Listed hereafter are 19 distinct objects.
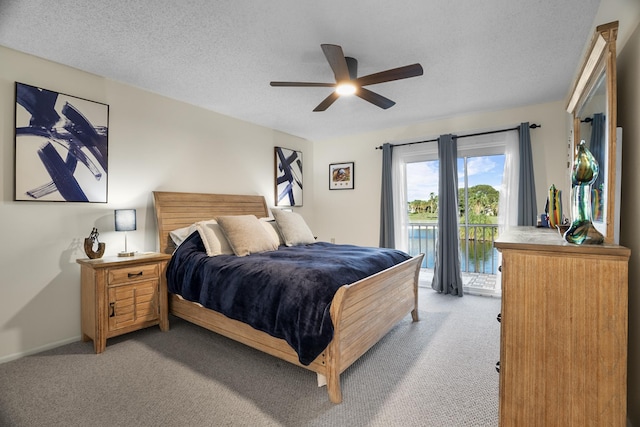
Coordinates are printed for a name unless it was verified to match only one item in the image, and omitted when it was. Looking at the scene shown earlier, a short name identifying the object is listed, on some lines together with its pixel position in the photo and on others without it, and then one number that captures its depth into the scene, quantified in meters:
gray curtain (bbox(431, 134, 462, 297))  4.23
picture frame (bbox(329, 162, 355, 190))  5.38
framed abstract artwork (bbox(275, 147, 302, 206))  4.98
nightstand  2.58
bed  1.93
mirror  1.36
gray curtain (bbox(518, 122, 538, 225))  3.75
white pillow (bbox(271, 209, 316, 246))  3.73
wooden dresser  1.12
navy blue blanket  1.94
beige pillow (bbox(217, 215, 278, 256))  3.09
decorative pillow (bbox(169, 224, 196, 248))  3.34
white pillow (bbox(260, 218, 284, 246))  3.60
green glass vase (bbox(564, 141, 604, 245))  1.28
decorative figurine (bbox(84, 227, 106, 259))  2.76
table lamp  2.86
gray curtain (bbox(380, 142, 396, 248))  4.85
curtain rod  3.79
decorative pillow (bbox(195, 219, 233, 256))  3.05
